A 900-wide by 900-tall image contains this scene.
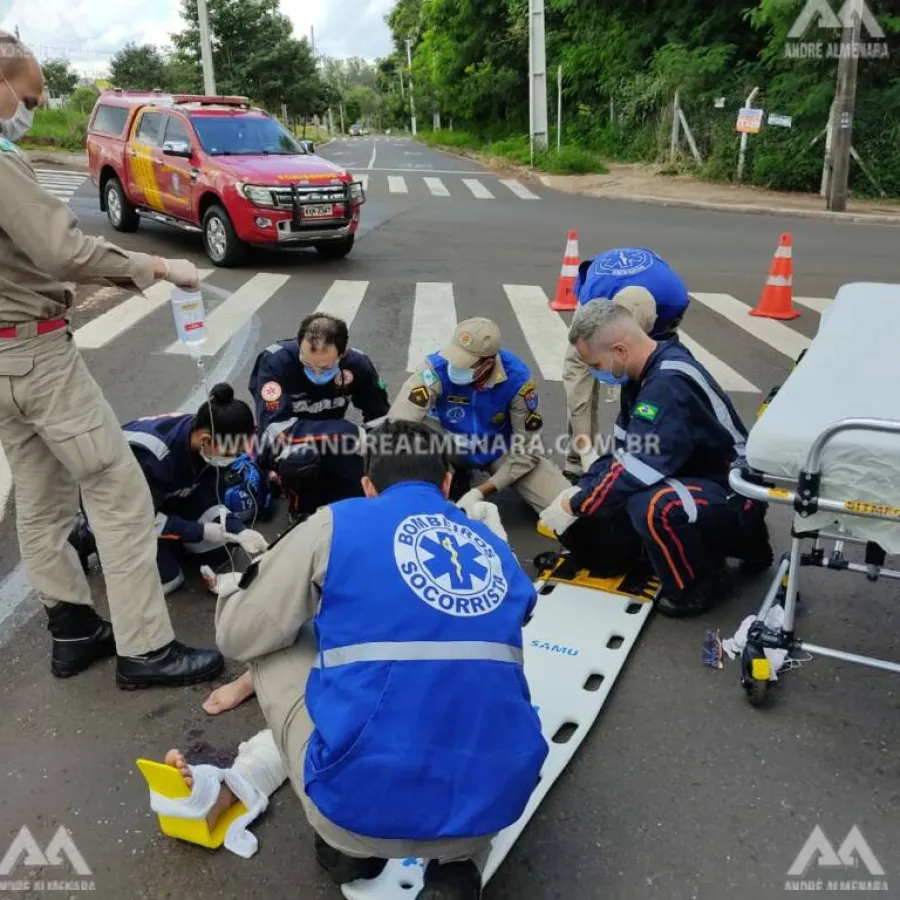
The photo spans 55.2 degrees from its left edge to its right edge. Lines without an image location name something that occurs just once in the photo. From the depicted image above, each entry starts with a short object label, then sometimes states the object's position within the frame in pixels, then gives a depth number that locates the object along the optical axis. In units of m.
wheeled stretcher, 2.59
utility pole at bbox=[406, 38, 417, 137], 68.22
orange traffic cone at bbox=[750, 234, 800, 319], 9.02
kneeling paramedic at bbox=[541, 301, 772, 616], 3.63
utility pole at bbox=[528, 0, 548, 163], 24.09
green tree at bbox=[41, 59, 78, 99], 53.12
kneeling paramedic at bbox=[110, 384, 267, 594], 3.63
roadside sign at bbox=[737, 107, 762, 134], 19.16
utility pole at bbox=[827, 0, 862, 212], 15.84
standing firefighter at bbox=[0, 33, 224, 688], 2.69
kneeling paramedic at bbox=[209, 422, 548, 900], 1.98
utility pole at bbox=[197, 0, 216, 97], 24.59
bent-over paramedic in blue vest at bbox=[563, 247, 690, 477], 4.53
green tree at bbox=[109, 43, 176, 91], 44.12
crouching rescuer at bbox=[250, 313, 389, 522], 4.51
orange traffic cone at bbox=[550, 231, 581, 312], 9.22
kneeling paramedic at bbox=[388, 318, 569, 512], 4.54
